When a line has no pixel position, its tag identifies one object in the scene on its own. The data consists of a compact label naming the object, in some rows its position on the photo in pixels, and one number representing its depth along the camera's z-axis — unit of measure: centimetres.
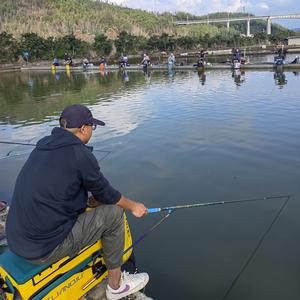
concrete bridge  11502
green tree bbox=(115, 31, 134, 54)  5315
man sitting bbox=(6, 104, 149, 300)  257
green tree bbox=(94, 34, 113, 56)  5091
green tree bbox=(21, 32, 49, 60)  4731
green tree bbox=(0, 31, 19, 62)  4619
